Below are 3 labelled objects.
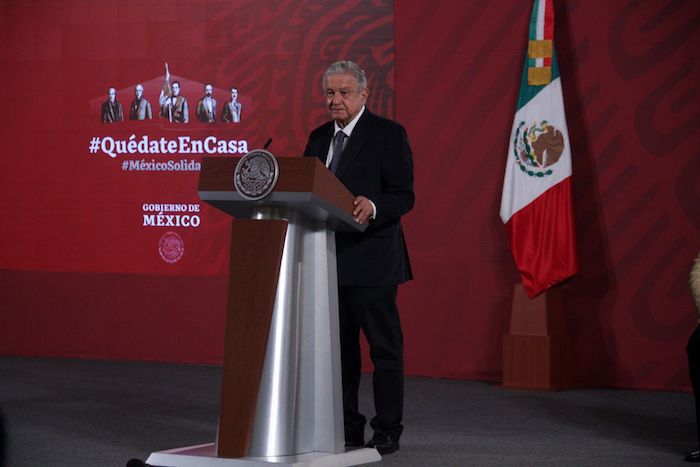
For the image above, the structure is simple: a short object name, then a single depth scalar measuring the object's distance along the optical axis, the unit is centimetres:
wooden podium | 603
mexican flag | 1159
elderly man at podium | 722
